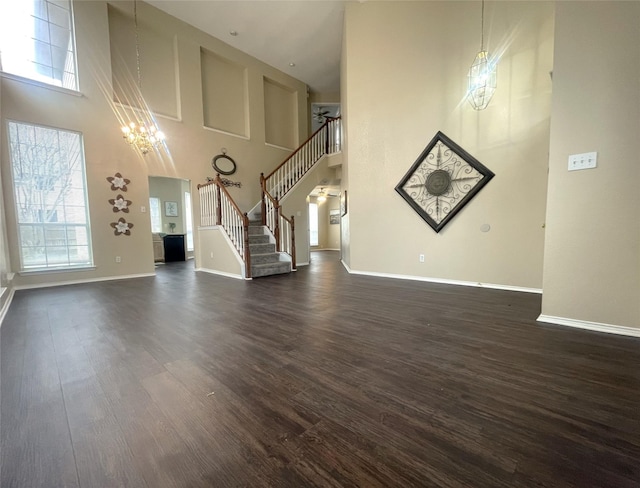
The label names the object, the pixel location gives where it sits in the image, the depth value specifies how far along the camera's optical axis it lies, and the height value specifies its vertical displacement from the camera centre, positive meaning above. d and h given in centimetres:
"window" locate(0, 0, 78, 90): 424 +326
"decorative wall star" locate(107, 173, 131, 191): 496 +91
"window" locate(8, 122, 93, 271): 427 +58
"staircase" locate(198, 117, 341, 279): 507 +24
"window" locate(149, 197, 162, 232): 824 +43
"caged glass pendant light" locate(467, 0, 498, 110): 357 +198
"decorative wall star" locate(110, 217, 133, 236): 504 +4
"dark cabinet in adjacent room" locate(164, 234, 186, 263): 805 -62
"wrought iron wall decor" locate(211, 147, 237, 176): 639 +159
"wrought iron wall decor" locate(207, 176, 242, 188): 651 +115
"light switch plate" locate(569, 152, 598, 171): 211 +50
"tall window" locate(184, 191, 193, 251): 889 +51
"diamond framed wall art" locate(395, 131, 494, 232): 382 +67
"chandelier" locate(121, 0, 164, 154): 479 +182
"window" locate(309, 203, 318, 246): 1131 +12
